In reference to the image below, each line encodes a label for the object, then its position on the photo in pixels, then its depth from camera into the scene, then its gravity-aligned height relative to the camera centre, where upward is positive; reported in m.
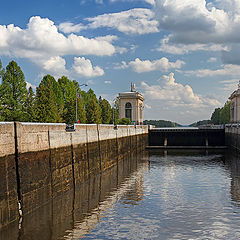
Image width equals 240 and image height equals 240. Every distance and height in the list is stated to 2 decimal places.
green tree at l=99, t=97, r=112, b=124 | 99.00 +3.37
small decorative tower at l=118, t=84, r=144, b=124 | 110.19 +5.62
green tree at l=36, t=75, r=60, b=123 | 54.66 +3.28
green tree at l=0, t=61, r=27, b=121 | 50.66 +5.03
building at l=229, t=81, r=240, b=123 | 103.88 +4.79
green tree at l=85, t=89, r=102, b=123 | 80.53 +2.58
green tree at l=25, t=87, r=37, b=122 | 53.72 +2.30
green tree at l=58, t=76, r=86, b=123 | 69.19 +4.68
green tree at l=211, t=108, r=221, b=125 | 190.23 +0.64
